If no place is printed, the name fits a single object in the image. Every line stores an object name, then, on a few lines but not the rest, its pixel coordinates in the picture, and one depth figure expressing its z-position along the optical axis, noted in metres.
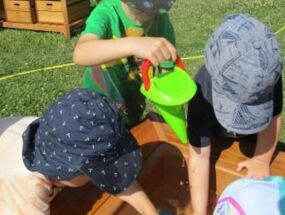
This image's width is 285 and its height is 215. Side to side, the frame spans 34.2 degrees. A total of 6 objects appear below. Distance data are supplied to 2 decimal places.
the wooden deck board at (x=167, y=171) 1.35
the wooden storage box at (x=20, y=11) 3.61
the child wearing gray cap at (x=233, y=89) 0.98
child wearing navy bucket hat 1.06
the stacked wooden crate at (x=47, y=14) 3.50
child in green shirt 1.07
